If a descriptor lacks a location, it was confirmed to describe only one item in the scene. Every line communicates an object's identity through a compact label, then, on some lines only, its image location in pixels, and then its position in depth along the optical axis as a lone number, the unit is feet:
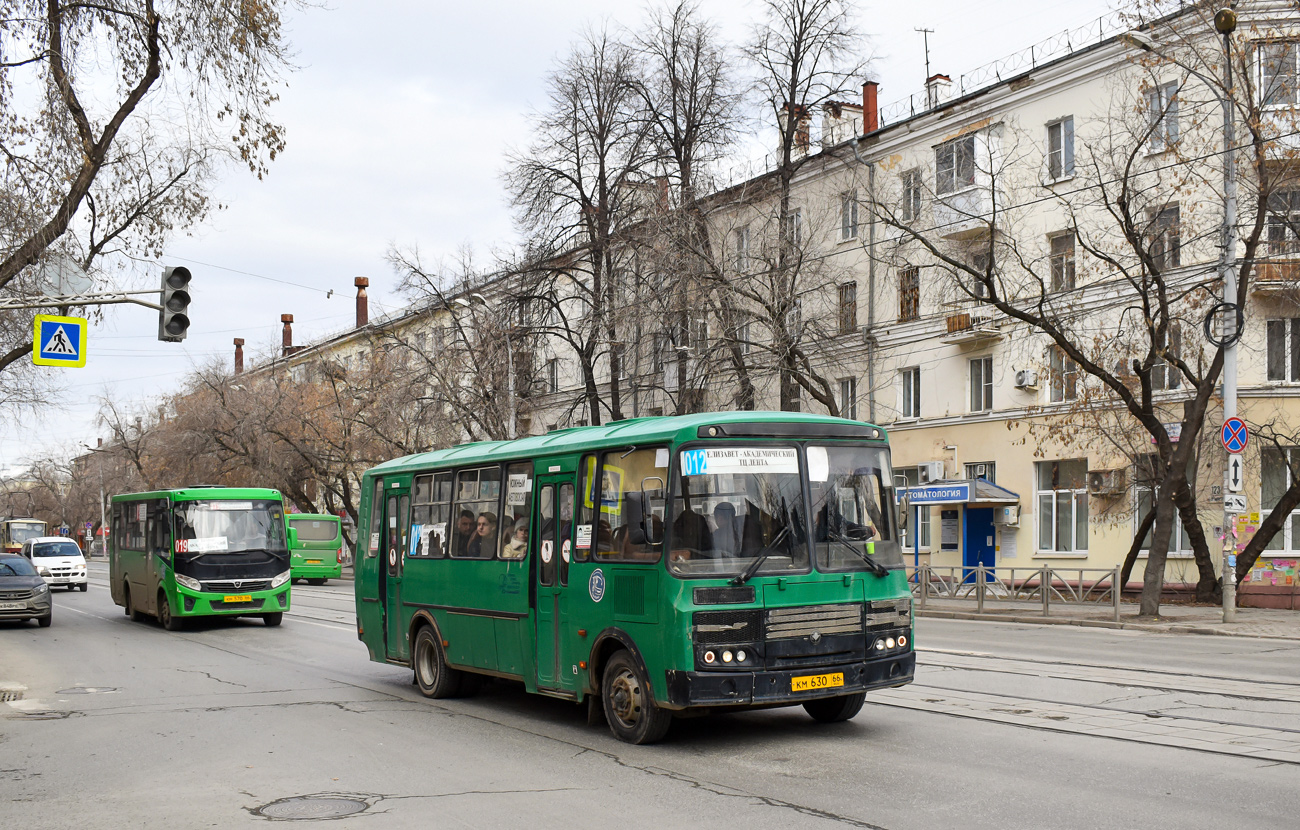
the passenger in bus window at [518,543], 37.06
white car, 141.59
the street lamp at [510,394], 117.91
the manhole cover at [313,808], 24.52
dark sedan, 79.05
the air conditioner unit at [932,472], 115.75
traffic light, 56.75
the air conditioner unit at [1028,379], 105.60
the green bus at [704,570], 29.76
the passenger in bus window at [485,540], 38.96
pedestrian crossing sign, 63.26
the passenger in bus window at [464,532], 40.57
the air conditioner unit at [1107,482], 96.73
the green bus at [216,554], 76.13
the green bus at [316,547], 153.99
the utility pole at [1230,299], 69.82
